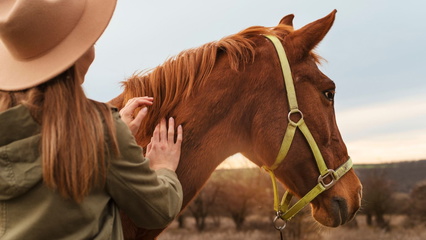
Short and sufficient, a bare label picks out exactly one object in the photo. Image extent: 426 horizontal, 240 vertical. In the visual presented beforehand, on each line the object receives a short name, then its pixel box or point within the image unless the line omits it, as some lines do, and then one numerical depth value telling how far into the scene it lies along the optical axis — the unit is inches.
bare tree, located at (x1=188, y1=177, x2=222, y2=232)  669.9
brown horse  103.6
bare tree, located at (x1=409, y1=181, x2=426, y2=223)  654.5
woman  64.9
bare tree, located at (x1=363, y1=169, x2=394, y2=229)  651.5
